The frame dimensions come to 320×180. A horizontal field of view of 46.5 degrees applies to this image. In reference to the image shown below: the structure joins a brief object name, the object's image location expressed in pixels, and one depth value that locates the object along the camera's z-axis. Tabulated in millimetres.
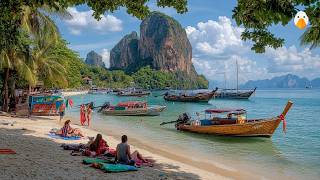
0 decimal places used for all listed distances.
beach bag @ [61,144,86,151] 13391
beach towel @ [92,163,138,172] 10038
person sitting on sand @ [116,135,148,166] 10734
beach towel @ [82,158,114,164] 10905
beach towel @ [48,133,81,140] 16681
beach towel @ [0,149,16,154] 10961
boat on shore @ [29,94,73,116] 28203
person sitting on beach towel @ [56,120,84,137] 17078
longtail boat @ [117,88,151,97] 101875
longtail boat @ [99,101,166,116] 38594
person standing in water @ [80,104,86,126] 26955
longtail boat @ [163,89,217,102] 71812
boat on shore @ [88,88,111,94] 135950
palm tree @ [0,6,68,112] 23688
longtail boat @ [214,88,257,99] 92250
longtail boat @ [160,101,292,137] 22625
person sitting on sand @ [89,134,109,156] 12688
